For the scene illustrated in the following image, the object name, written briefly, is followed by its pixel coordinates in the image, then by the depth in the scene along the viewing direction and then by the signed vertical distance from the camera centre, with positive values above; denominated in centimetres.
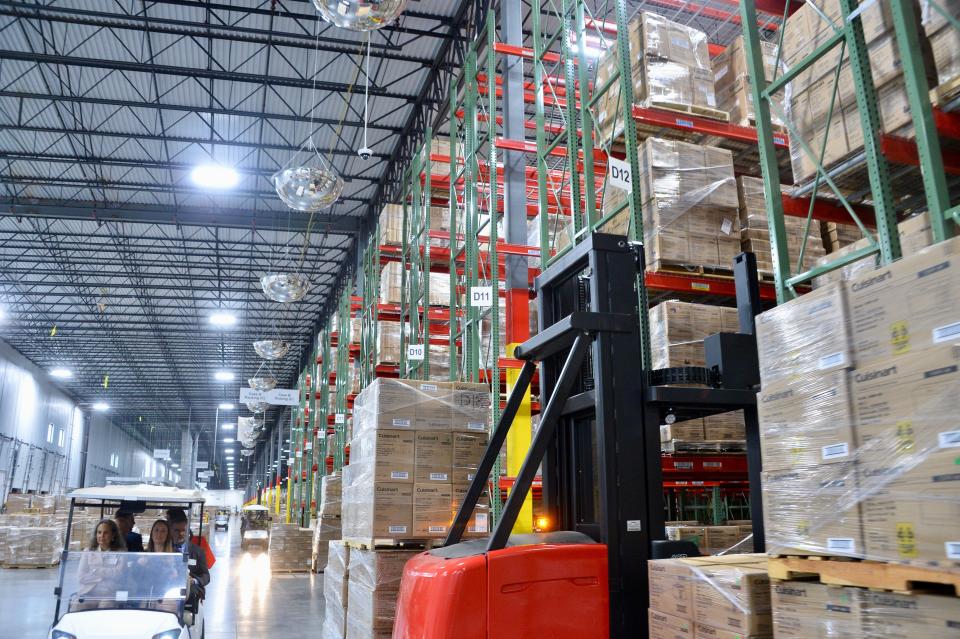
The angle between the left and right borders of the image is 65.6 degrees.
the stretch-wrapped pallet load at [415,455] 754 +42
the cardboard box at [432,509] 762 -13
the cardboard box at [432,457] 770 +41
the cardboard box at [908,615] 231 -37
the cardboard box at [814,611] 264 -41
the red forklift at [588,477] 309 +10
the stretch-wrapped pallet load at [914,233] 471 +165
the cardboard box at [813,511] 277 -5
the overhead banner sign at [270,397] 2341 +311
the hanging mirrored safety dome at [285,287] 1382 +380
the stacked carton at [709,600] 299 -42
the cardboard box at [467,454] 786 +44
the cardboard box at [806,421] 289 +31
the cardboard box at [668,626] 312 -54
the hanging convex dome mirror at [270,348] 1892 +368
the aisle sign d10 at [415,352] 1196 +227
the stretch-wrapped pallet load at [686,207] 698 +272
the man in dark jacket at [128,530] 718 -33
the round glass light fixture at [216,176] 1534 +652
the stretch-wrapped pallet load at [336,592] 843 -112
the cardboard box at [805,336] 302 +67
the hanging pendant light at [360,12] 661 +424
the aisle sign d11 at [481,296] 930 +245
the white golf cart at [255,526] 2873 -136
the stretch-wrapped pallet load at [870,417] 249 +29
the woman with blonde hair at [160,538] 688 -38
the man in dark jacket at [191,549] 705 -50
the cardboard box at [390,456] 755 +40
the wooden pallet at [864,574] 240 -26
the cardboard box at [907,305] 257 +69
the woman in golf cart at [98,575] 621 -65
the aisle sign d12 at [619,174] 664 +281
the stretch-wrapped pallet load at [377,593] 717 -93
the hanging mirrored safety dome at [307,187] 956 +391
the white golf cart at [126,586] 601 -73
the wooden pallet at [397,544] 749 -47
